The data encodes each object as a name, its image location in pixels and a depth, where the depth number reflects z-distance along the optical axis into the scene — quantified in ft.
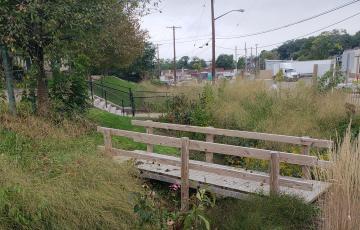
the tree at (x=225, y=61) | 306.37
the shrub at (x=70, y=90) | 27.61
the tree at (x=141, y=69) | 138.00
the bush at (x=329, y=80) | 39.47
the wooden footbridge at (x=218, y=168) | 15.64
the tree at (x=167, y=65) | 341.45
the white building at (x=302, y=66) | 172.65
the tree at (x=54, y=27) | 22.24
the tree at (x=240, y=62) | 289.43
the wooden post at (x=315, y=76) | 39.84
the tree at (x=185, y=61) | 322.24
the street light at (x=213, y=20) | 77.43
